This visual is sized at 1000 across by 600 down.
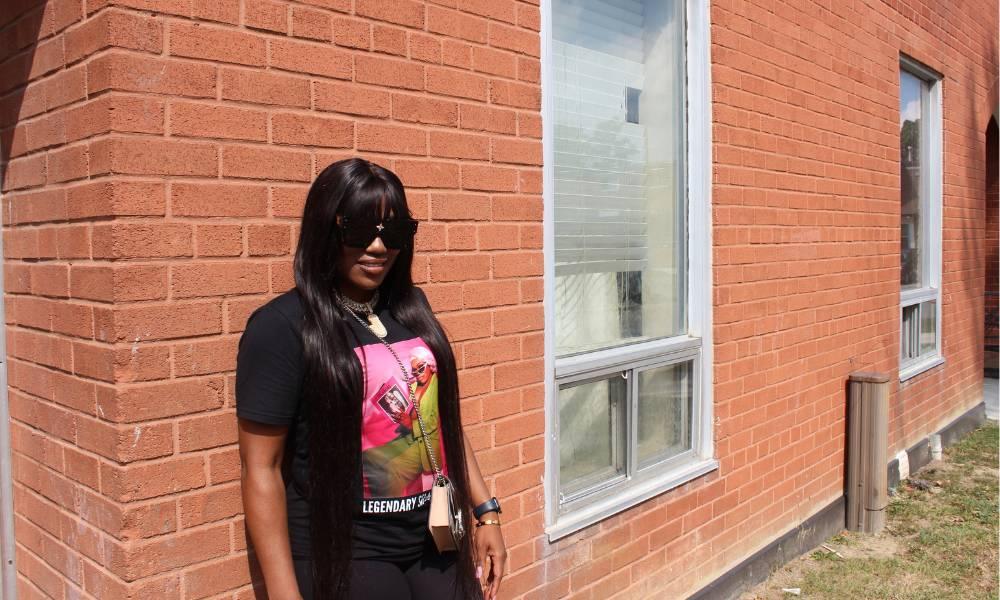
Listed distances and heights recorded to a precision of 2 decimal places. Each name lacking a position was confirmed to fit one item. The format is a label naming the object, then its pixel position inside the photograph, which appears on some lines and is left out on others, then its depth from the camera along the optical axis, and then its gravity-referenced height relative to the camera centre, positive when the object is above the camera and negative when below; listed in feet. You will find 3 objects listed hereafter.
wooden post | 18.03 -4.12
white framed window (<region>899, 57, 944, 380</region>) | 23.17 +1.10
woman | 6.48 -1.17
